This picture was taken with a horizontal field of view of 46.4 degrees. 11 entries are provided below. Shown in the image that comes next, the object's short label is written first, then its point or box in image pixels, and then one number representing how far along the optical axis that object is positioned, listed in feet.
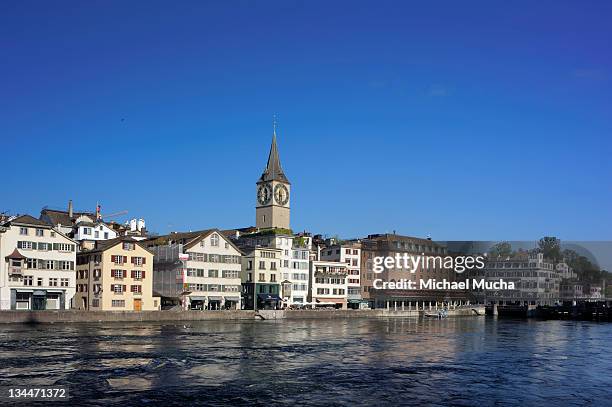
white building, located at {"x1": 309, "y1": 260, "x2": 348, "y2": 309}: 520.01
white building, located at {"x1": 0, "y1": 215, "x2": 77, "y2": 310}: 344.96
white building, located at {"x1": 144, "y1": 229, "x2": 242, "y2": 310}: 416.26
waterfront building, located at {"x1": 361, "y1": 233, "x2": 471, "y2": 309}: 577.02
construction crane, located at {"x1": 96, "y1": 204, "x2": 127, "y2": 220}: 492.74
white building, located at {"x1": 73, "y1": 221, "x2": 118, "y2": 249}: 427.74
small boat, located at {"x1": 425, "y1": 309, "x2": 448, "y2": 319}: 528.91
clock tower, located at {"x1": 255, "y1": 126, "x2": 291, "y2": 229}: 606.14
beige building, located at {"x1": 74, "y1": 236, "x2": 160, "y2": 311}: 373.61
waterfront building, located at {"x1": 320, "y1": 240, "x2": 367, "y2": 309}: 554.46
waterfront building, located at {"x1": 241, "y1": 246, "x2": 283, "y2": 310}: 463.01
